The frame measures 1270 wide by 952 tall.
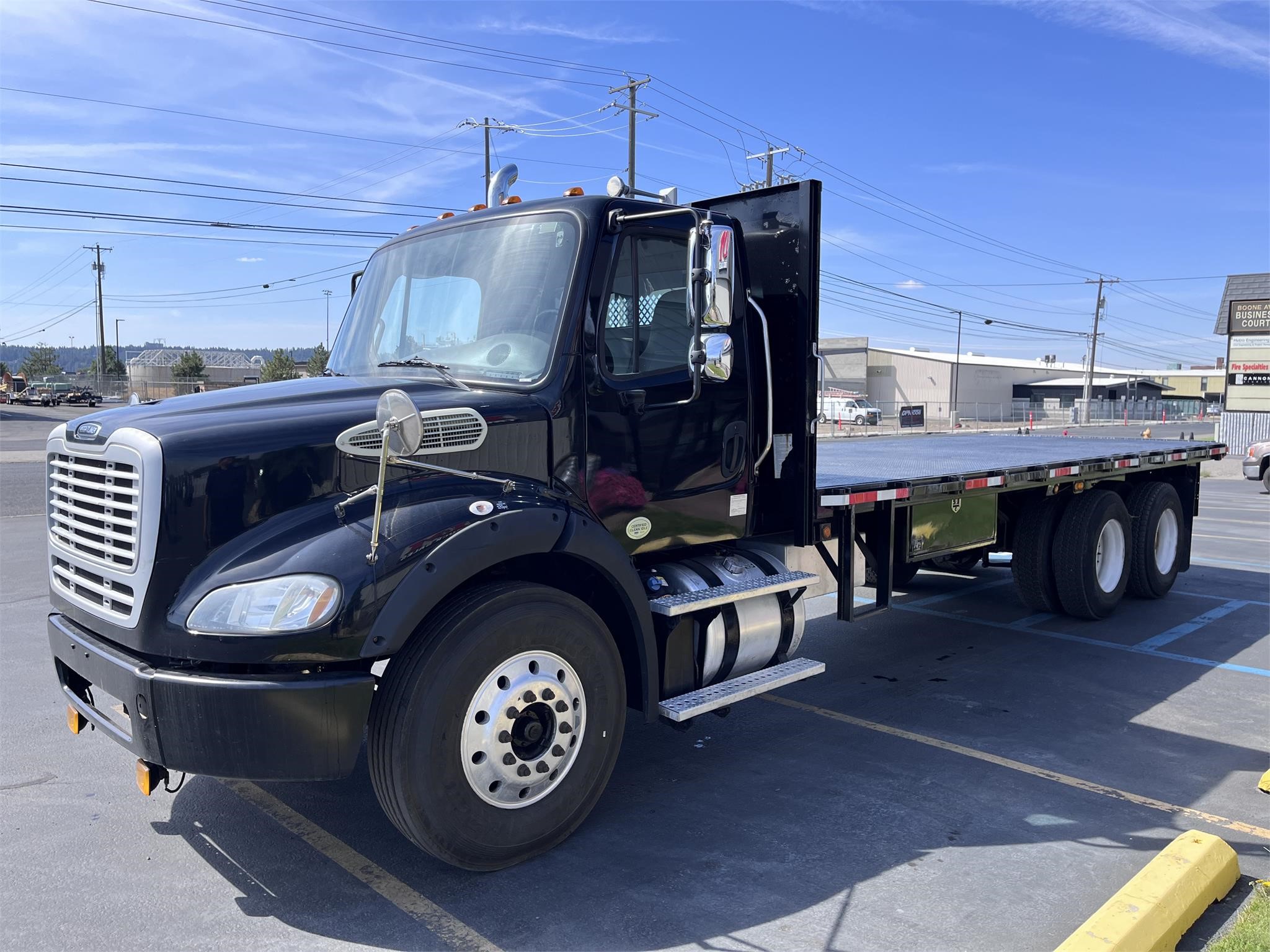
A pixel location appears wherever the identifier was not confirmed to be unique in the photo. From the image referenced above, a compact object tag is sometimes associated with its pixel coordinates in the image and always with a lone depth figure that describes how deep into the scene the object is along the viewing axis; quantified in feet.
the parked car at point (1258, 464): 67.56
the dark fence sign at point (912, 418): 164.96
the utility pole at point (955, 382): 231.71
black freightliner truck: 10.65
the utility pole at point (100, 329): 261.44
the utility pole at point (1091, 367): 220.02
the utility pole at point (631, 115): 98.32
